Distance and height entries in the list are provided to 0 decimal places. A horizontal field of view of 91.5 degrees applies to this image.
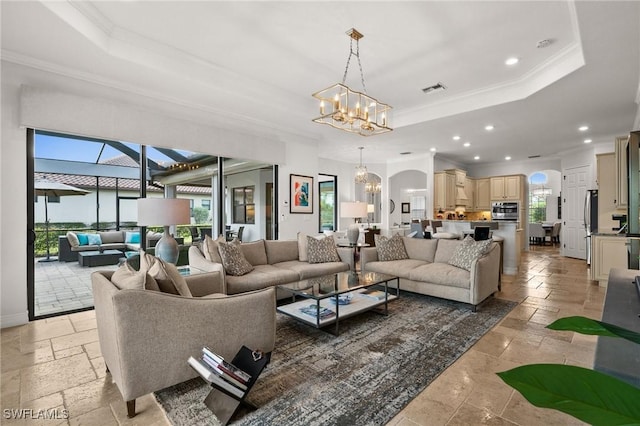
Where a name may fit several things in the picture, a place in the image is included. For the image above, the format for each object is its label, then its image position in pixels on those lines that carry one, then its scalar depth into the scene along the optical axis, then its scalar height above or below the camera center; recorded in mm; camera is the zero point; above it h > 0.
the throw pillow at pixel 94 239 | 4404 -385
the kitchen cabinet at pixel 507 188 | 9344 +705
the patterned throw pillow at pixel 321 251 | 4707 -602
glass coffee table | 3029 -1005
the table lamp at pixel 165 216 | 3236 -42
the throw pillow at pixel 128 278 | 1940 -437
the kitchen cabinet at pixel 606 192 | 5691 +338
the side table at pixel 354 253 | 4841 -671
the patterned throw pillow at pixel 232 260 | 3811 -602
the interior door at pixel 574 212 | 7723 -44
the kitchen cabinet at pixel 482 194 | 10023 +533
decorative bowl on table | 3408 -989
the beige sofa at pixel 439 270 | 3754 -793
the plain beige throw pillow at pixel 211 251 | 3788 -481
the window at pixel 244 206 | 6286 +119
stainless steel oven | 9203 +15
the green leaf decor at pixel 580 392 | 415 -261
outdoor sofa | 4152 -424
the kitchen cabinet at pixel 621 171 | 4477 +570
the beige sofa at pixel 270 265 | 3625 -773
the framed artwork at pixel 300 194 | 6363 +365
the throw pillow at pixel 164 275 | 2143 -453
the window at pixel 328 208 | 9695 +103
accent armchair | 1800 -753
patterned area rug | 1908 -1220
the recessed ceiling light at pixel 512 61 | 3711 +1805
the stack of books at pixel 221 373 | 1782 -936
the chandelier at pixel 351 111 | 3252 +1128
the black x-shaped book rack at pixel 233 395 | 1822 -1095
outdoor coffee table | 4480 -666
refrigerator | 6434 -17
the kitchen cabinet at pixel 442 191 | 8508 +546
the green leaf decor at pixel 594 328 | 524 -203
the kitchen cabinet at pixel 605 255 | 4707 -691
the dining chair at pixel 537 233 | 11234 -831
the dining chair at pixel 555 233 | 11211 -821
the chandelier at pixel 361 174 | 7906 +946
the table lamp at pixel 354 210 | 5770 +22
